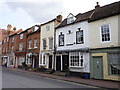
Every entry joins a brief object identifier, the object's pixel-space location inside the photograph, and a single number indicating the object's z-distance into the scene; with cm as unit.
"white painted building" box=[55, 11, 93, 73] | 1453
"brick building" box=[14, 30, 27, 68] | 2595
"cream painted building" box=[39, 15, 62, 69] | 1920
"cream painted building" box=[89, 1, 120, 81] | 1181
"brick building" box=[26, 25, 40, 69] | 2188
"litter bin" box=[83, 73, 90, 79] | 1337
